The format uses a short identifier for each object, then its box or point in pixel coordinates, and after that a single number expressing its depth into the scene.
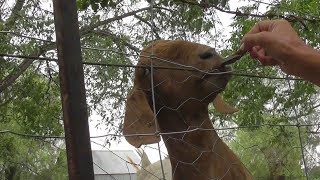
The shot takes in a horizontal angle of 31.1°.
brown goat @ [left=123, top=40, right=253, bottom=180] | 1.48
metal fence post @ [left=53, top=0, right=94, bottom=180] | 0.95
